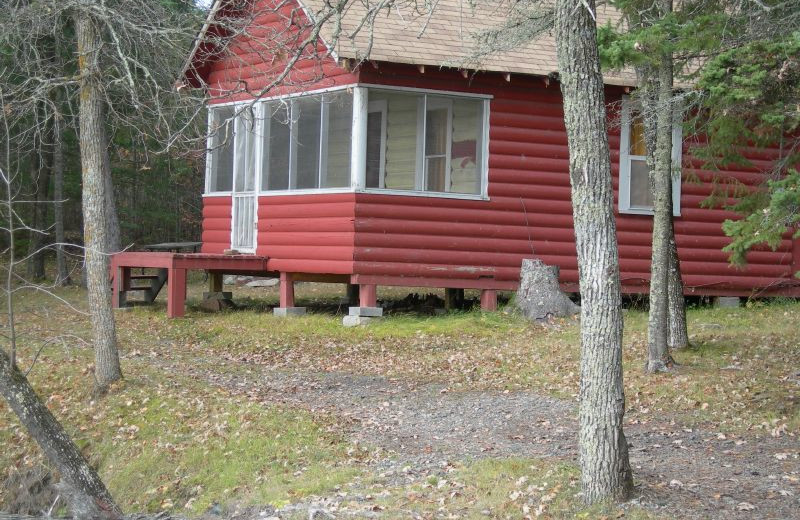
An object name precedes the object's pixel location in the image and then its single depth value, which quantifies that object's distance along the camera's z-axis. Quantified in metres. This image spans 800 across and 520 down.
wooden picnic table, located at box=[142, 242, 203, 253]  19.28
